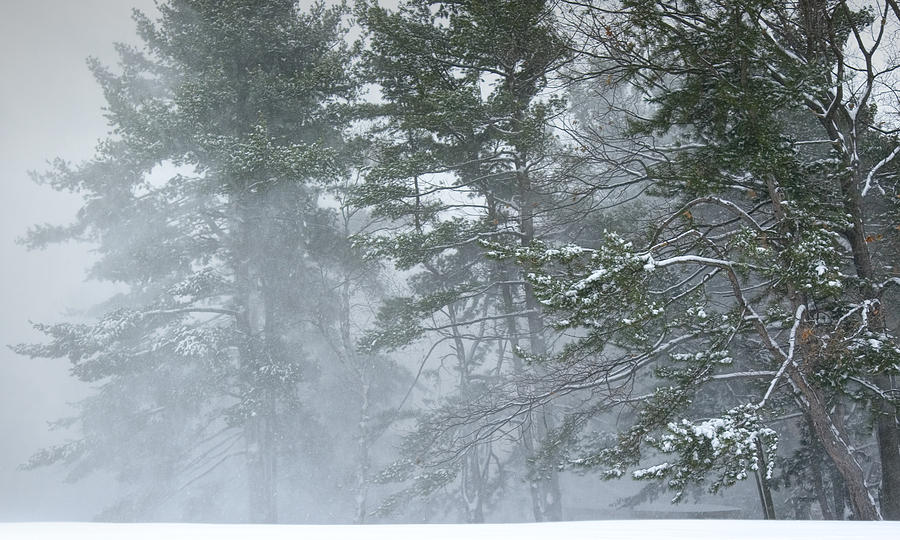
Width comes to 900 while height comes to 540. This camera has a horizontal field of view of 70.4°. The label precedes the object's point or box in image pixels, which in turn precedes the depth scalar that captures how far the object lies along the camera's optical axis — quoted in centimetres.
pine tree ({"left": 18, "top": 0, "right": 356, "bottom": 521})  1216
